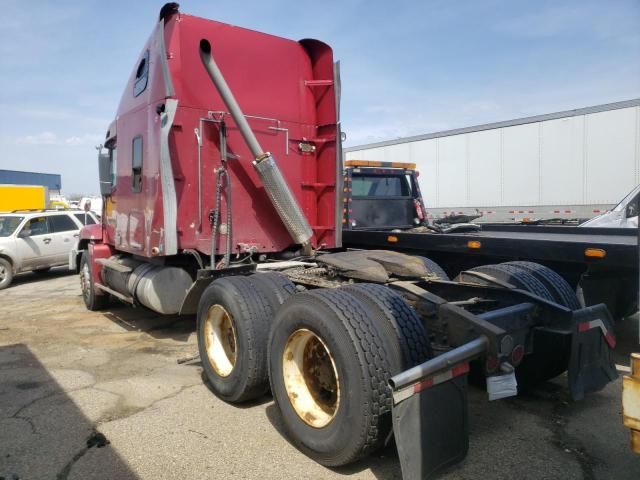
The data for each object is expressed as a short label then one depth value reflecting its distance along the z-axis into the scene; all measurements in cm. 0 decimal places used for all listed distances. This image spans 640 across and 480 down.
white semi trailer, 1118
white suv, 1194
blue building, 5286
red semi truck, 256
